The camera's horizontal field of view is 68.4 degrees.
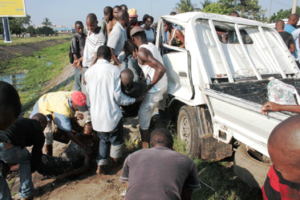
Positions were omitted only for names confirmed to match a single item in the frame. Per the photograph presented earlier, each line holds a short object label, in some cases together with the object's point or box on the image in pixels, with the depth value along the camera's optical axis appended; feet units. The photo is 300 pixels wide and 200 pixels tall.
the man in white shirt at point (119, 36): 12.99
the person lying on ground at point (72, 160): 10.28
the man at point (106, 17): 16.78
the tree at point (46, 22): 353.53
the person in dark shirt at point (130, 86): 10.05
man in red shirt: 3.28
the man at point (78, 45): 16.90
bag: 8.46
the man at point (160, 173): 5.20
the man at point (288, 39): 15.96
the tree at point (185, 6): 130.23
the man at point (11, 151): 5.10
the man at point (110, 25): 15.38
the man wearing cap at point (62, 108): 10.60
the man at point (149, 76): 10.79
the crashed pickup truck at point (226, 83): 8.20
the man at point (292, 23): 18.32
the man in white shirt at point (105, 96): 9.68
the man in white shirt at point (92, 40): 14.44
